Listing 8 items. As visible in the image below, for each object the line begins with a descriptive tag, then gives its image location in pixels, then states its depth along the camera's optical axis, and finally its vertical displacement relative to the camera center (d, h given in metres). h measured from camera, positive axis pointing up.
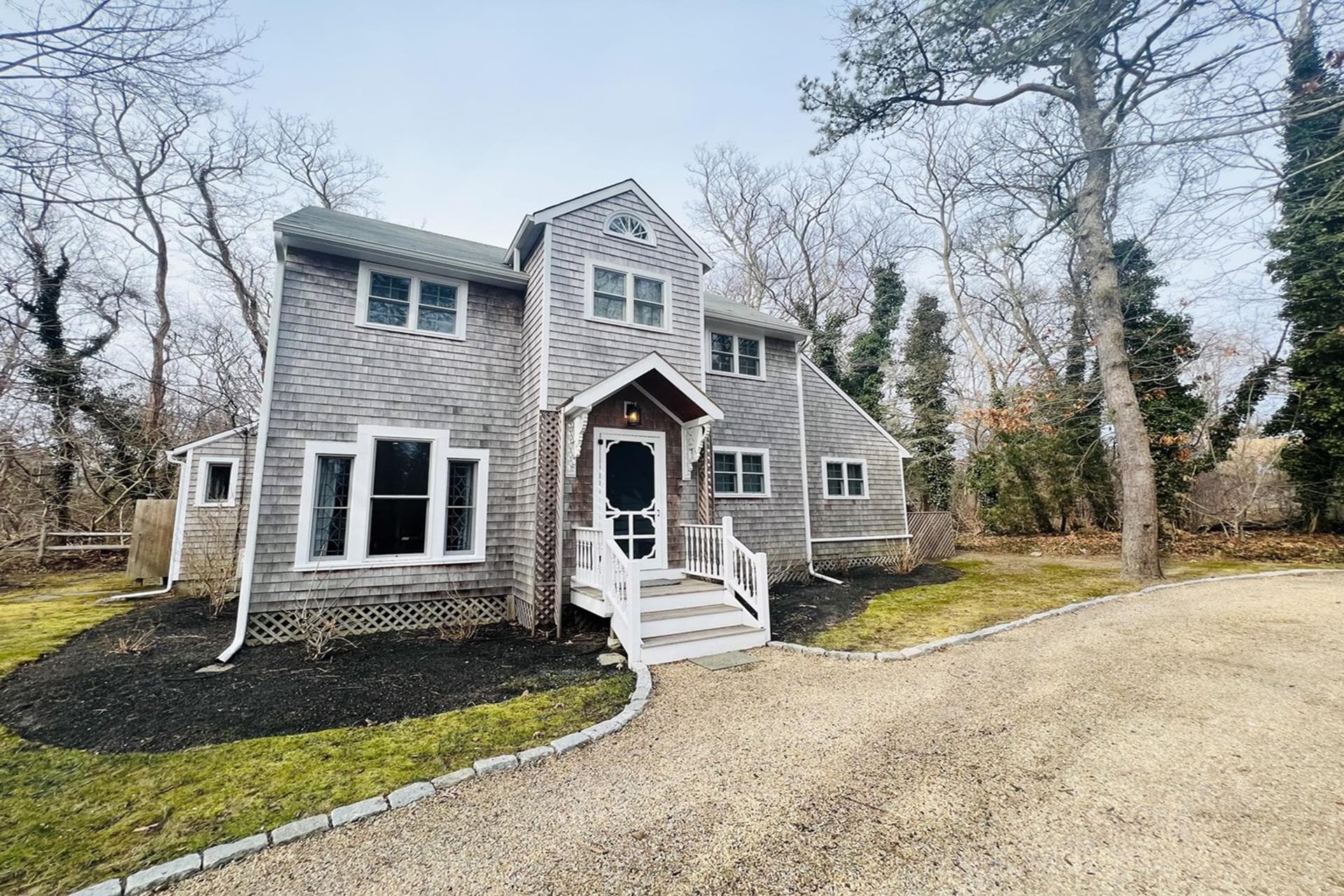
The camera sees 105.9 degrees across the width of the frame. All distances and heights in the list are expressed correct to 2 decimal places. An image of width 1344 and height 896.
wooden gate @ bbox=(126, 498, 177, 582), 10.82 -0.37
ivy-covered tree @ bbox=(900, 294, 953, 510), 19.64 +4.36
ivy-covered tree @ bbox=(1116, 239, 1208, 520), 13.75 +2.92
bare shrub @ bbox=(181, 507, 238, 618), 8.48 -0.79
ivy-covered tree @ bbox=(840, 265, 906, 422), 19.39 +6.20
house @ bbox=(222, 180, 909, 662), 6.90 +1.20
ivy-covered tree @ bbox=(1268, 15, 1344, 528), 11.77 +3.77
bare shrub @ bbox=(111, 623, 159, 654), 6.04 -1.48
